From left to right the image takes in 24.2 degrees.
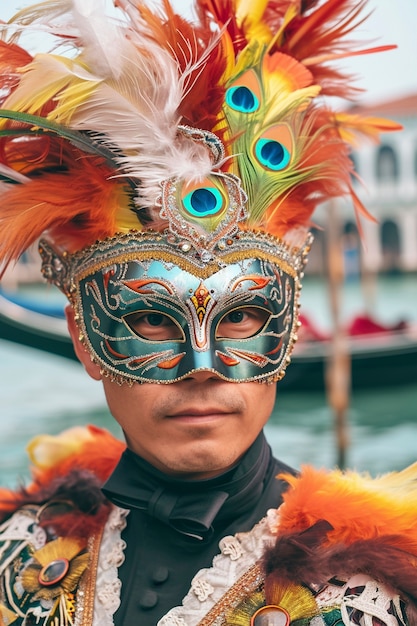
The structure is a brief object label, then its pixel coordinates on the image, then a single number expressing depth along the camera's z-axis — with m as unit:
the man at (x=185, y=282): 1.86
